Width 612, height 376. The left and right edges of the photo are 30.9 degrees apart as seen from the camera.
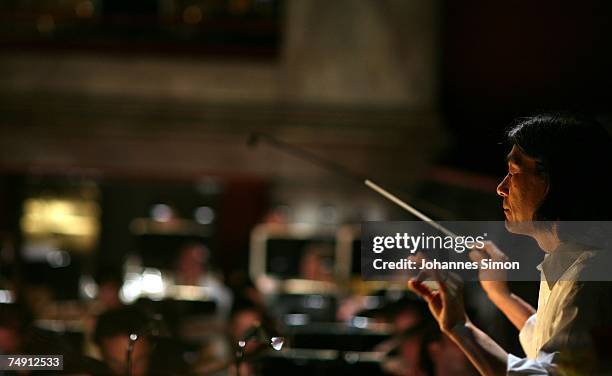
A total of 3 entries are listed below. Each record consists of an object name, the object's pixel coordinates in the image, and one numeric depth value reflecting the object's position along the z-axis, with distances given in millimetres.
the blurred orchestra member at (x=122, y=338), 5043
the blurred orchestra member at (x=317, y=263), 11773
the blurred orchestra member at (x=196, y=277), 10797
